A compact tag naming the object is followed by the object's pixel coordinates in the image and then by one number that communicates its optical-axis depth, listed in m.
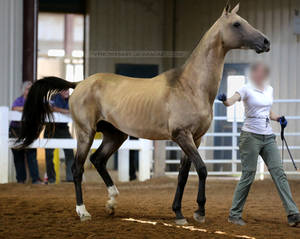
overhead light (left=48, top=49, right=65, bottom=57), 33.33
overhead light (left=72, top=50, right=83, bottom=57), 32.35
